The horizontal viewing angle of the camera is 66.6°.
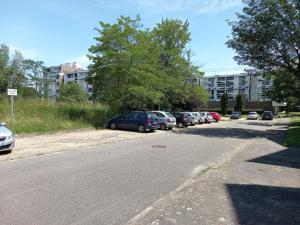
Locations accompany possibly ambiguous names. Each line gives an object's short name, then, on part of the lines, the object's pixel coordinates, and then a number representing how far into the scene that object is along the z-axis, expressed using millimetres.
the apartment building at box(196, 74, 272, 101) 87646
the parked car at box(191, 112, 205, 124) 26779
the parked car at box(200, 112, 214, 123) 30535
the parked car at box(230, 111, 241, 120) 42654
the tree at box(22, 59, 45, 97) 52855
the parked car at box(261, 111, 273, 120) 40262
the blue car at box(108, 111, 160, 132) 17321
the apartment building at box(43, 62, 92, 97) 95780
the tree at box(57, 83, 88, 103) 60623
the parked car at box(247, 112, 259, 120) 42564
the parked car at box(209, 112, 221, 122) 35175
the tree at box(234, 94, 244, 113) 54435
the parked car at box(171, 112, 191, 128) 23072
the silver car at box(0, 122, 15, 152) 8350
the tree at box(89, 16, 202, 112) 19646
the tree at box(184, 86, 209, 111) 32792
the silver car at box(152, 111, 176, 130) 19341
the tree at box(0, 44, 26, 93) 36626
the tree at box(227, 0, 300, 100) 17739
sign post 13353
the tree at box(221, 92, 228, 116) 53731
